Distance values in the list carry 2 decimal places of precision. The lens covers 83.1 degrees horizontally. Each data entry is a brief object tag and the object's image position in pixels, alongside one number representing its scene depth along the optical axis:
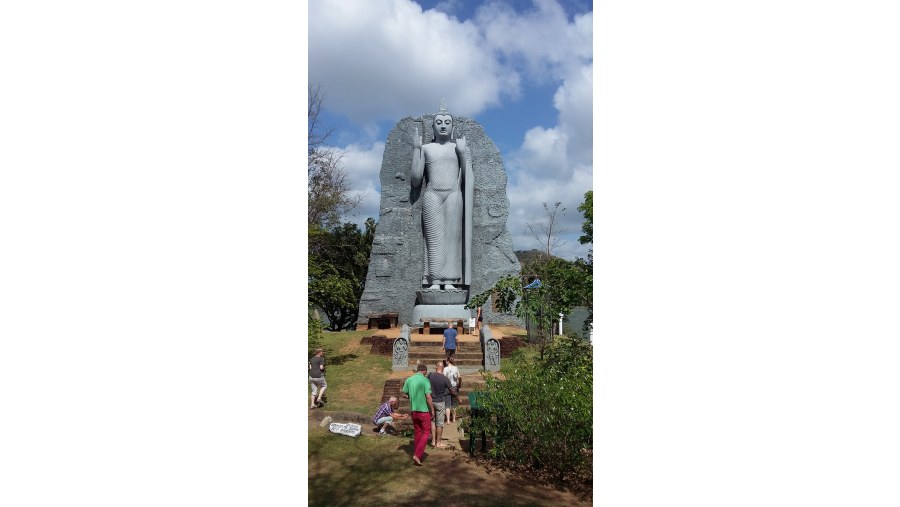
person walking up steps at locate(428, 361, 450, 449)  6.35
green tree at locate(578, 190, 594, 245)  8.78
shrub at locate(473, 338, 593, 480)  4.96
